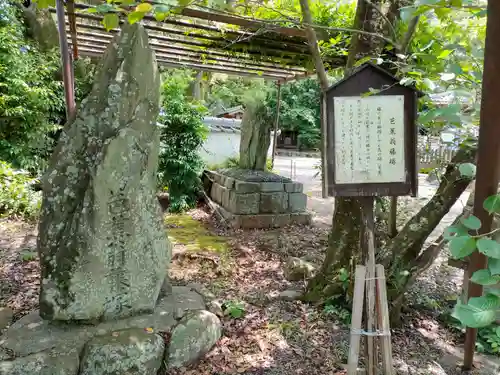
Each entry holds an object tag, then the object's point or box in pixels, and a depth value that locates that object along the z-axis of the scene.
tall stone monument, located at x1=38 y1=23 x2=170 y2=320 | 2.56
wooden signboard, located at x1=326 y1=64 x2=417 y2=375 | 2.16
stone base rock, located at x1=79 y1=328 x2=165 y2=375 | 2.33
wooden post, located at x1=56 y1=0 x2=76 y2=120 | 3.57
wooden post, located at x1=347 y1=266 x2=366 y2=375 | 2.20
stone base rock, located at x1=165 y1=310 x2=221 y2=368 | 2.57
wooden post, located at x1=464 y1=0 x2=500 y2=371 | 1.73
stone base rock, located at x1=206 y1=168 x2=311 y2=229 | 6.61
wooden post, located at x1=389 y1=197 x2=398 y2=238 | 4.77
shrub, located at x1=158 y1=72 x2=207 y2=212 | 7.98
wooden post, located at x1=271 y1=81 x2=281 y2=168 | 8.44
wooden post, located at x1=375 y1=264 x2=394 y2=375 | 2.22
